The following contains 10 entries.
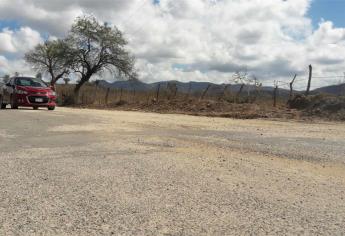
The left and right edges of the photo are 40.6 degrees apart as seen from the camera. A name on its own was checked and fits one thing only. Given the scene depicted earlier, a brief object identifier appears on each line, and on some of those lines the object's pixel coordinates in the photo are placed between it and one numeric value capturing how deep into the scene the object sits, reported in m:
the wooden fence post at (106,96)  39.78
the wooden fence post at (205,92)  31.45
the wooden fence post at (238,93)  30.54
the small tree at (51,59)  44.09
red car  20.14
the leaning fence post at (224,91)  30.97
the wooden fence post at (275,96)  26.89
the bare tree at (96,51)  44.31
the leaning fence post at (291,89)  26.59
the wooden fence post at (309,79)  25.25
